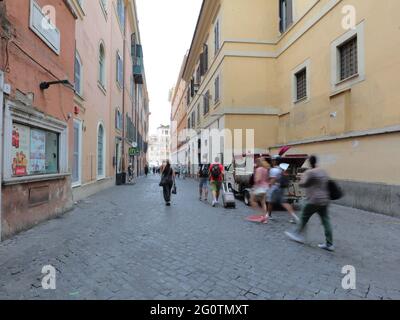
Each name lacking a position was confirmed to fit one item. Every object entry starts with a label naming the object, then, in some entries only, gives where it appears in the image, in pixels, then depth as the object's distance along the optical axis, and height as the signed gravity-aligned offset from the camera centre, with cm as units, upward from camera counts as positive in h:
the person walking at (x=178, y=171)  3566 -110
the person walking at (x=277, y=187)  706 -61
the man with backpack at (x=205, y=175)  1181 -54
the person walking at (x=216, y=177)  1047 -56
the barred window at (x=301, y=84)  1473 +388
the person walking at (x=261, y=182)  797 -55
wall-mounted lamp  715 +192
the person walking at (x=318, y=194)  517 -57
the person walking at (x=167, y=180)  1029 -61
